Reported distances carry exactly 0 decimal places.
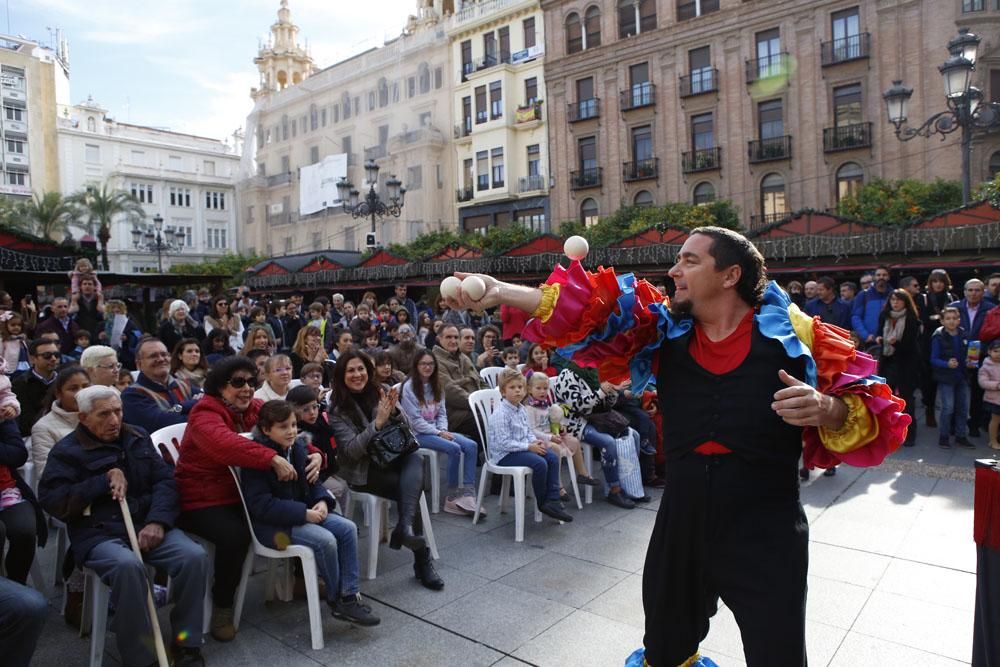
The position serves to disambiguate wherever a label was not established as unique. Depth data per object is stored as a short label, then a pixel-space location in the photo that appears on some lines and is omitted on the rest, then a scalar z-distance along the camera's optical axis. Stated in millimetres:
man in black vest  1989
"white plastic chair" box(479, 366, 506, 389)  7145
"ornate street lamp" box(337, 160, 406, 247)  15180
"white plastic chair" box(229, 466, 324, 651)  3326
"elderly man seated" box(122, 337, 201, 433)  4363
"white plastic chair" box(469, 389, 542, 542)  4809
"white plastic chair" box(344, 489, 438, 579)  4184
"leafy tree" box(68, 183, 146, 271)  41834
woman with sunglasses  3502
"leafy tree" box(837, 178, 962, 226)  16906
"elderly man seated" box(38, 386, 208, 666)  3010
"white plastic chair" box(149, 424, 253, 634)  3488
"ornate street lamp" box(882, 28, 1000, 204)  7922
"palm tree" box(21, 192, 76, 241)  38750
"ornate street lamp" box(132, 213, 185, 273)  25188
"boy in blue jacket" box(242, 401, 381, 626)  3516
